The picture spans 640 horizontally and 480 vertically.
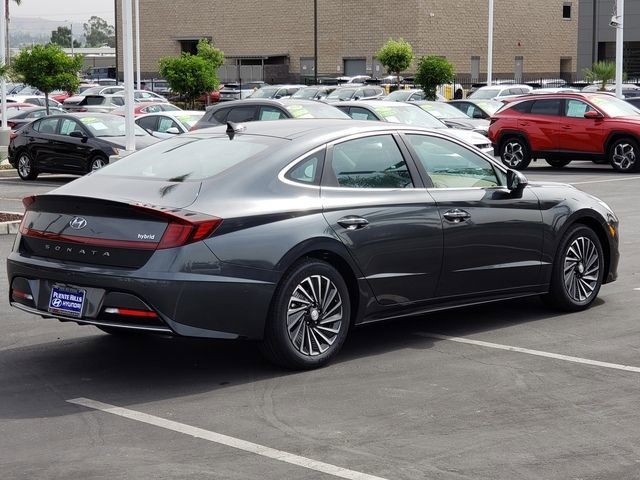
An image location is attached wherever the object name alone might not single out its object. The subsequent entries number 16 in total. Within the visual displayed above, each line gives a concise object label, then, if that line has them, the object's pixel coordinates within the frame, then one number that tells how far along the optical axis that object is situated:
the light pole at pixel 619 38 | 34.44
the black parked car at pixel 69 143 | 23.03
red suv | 25.31
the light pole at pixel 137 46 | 52.97
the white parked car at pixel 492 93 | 41.25
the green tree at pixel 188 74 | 41.00
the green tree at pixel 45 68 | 33.25
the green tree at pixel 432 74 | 45.56
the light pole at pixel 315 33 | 66.41
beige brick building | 73.25
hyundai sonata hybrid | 6.89
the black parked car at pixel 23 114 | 36.15
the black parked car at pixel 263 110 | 21.20
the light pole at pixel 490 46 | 46.88
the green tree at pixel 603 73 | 47.50
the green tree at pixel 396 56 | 56.28
